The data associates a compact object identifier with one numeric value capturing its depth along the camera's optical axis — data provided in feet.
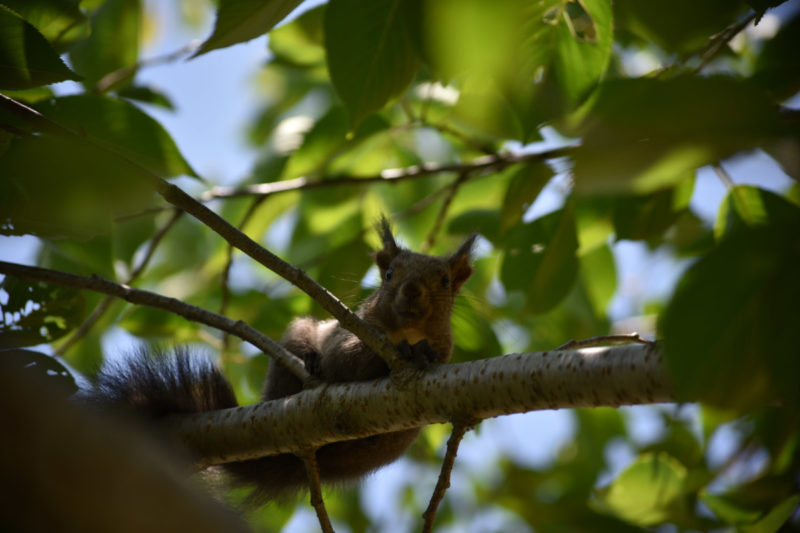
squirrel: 17.11
